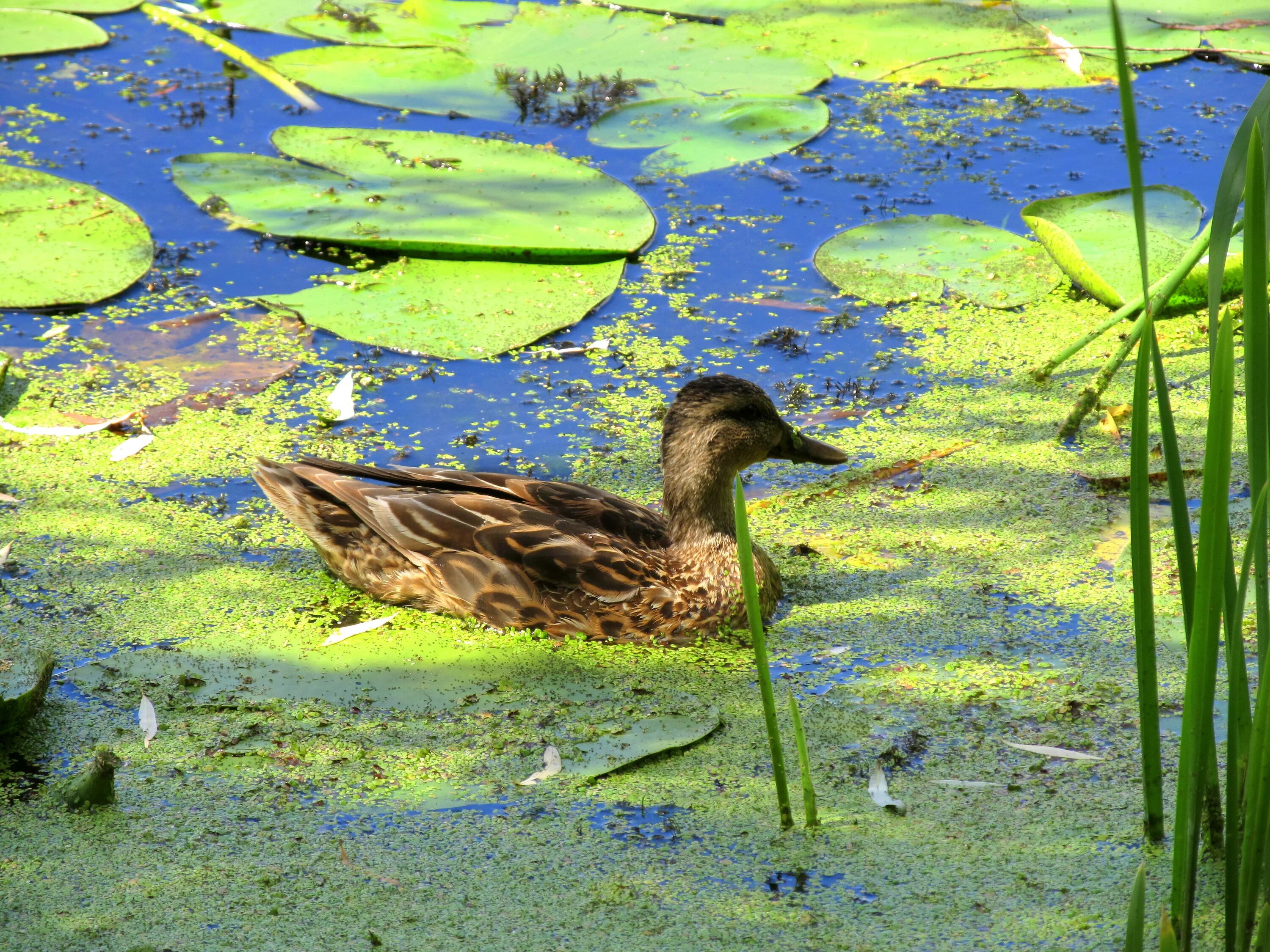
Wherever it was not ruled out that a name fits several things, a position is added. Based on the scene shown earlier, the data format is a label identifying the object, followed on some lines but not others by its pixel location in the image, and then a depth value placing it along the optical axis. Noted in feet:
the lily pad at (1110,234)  34.94
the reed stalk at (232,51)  47.32
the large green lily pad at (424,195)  37.47
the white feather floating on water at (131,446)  30.48
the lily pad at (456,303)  34.53
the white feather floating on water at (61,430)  31.04
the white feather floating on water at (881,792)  18.97
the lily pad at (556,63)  47.67
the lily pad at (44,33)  50.34
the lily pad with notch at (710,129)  44.42
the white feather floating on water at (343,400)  32.42
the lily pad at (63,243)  35.70
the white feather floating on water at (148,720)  21.29
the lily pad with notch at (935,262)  37.32
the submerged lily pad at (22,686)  20.40
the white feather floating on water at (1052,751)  19.93
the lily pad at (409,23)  51.52
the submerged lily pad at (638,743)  20.35
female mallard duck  25.40
